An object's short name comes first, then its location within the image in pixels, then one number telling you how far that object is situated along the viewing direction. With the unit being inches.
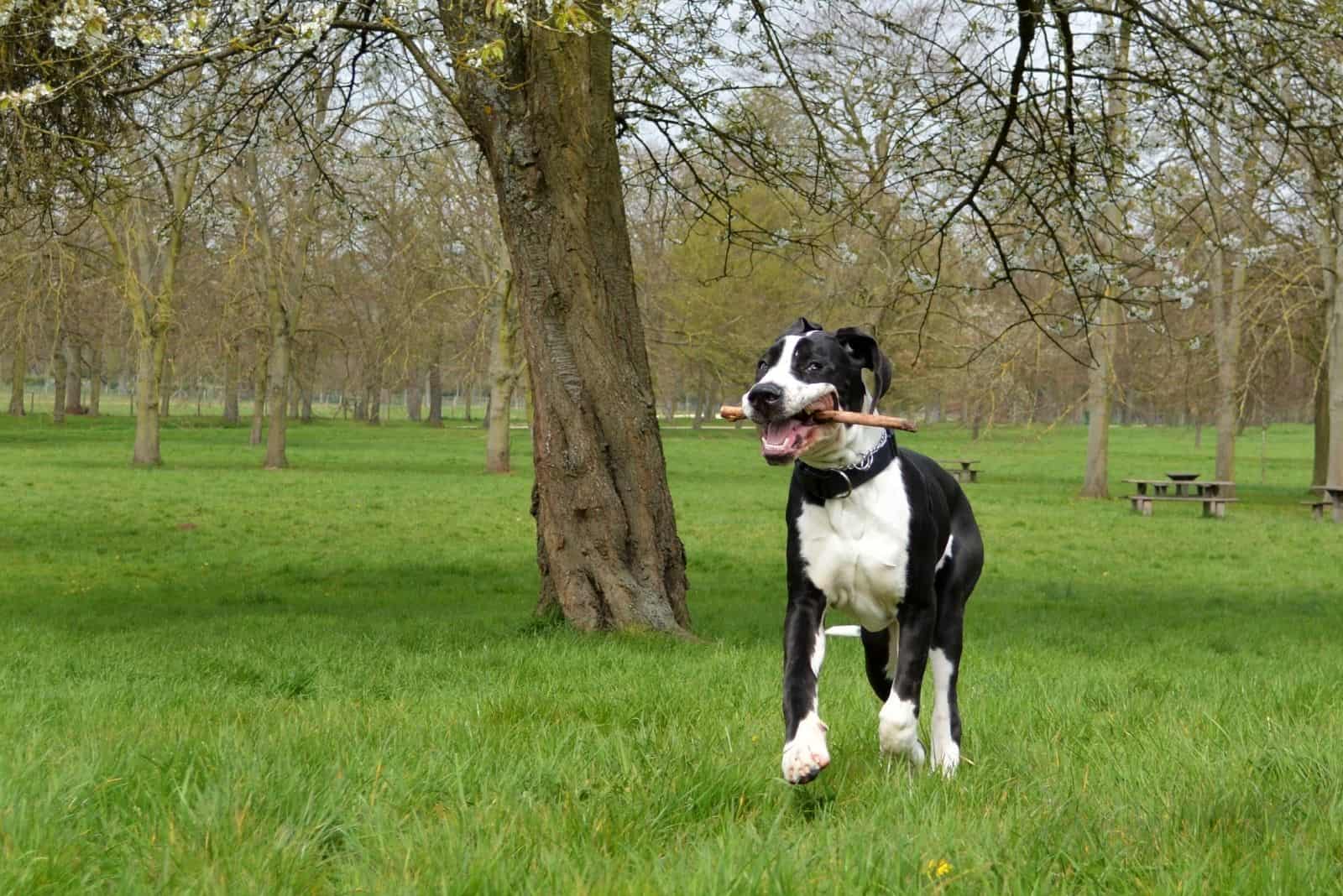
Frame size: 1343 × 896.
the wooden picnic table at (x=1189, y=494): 1036.5
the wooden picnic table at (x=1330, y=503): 988.4
